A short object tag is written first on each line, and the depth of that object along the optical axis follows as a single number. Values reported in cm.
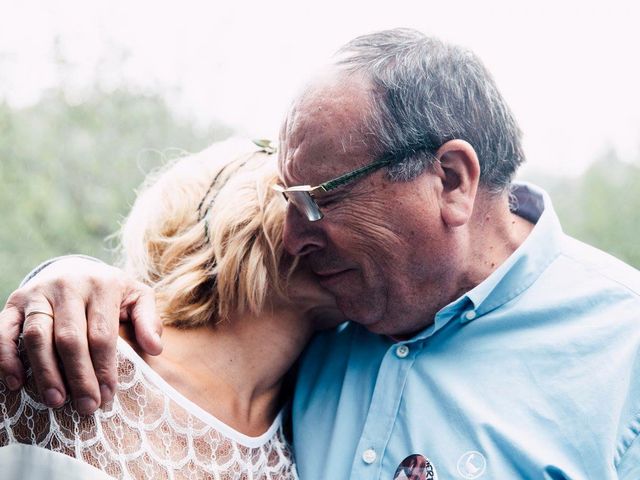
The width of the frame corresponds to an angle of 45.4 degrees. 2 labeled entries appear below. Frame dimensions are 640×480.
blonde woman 108
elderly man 125
